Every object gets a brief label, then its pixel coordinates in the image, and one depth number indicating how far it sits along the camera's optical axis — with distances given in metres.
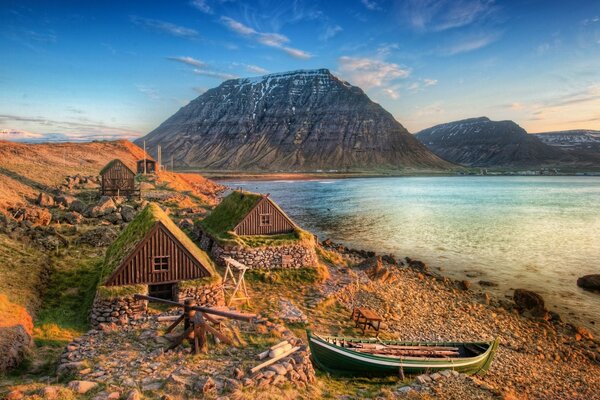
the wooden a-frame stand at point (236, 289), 19.60
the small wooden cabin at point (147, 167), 80.51
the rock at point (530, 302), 24.86
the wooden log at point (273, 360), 12.02
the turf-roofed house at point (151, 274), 16.55
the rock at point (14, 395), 9.52
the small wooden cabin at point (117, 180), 47.00
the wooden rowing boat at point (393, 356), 14.54
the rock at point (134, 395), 10.06
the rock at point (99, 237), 26.89
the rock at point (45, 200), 34.91
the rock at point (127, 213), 34.39
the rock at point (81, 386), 10.29
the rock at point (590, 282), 29.56
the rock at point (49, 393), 9.70
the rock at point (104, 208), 33.84
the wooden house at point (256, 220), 27.89
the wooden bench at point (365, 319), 18.66
